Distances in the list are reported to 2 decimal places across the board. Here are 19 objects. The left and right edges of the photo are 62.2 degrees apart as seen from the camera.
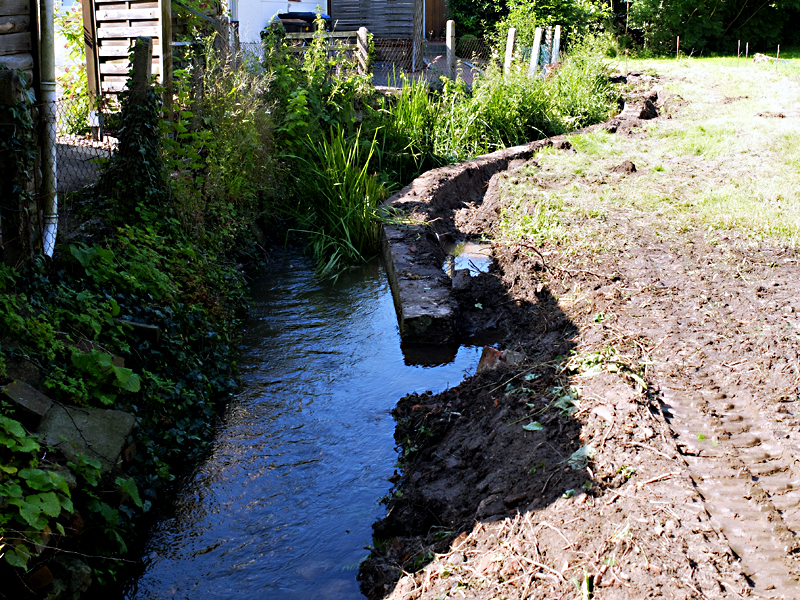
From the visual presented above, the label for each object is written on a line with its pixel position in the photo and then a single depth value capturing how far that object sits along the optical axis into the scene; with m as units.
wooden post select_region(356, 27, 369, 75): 10.65
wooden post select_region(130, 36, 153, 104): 4.77
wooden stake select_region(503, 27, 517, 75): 13.05
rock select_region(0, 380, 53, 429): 2.93
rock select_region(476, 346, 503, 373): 4.24
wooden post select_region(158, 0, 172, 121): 5.61
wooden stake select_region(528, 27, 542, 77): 12.78
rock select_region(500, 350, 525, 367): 4.10
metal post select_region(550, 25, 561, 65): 14.88
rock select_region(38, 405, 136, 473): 2.99
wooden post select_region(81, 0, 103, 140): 7.33
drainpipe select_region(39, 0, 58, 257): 4.02
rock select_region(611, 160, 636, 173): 8.15
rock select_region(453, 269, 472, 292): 5.76
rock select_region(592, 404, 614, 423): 3.11
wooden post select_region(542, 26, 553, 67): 15.40
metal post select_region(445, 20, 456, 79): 12.82
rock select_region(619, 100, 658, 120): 11.92
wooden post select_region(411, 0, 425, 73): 16.98
